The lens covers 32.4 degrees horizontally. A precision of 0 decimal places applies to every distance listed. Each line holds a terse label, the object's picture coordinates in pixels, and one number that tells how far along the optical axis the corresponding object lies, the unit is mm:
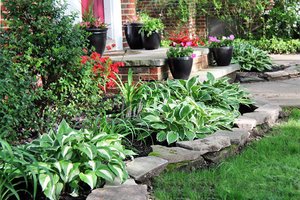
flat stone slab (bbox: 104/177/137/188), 2975
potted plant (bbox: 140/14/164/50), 7133
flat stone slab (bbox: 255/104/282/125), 4840
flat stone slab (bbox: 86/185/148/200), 2750
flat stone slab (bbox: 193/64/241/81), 6691
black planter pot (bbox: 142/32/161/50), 7220
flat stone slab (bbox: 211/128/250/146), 3977
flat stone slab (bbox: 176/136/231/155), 3707
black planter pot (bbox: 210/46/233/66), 7426
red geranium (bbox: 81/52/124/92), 4297
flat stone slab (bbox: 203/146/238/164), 3717
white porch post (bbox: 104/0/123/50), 7664
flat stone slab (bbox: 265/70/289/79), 7984
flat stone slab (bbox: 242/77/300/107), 5996
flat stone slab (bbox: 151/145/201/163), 3529
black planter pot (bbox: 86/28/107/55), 6191
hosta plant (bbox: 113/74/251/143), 4043
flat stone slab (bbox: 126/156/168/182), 3211
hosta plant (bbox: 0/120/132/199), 2762
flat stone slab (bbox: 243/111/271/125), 4613
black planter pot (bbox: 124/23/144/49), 7289
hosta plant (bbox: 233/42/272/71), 8383
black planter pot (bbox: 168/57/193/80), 6012
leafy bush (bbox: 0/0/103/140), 3831
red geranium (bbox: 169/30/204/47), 6266
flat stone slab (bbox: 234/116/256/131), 4355
